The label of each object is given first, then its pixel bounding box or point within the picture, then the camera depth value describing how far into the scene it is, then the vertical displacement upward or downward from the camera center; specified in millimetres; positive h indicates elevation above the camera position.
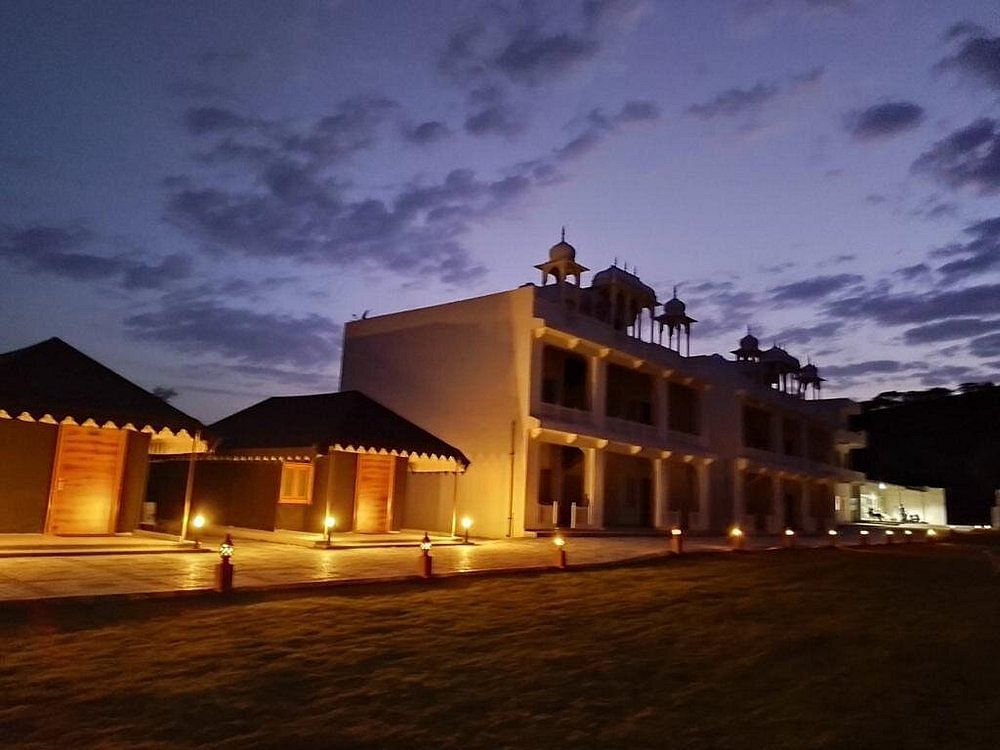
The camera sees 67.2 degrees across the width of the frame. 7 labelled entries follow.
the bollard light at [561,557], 15588 -872
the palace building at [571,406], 24469 +4124
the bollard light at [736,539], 23369 -601
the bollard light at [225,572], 10508 -969
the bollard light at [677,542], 19856 -612
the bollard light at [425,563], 13133 -924
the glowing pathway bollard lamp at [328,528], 16497 -480
